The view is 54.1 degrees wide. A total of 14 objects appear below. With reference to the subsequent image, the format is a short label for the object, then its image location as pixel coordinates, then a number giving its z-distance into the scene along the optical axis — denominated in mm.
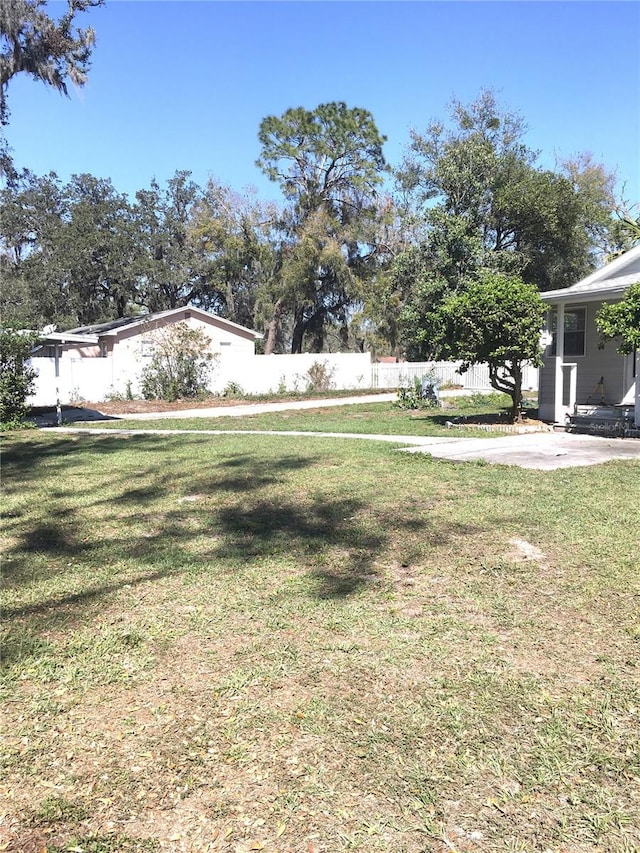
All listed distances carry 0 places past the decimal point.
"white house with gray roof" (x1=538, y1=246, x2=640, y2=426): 12930
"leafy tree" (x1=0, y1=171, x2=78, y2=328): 33219
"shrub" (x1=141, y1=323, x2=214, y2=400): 24656
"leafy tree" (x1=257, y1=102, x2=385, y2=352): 33219
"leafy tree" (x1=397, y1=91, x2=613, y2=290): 25156
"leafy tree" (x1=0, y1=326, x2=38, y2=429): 14641
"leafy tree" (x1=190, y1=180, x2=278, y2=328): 34375
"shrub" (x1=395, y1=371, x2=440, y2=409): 18750
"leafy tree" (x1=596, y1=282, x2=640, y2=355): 9962
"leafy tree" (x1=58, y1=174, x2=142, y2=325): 33938
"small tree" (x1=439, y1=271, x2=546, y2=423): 12180
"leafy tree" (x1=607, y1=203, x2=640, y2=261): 27797
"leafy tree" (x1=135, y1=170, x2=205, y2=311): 36000
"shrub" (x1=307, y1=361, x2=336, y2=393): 28484
